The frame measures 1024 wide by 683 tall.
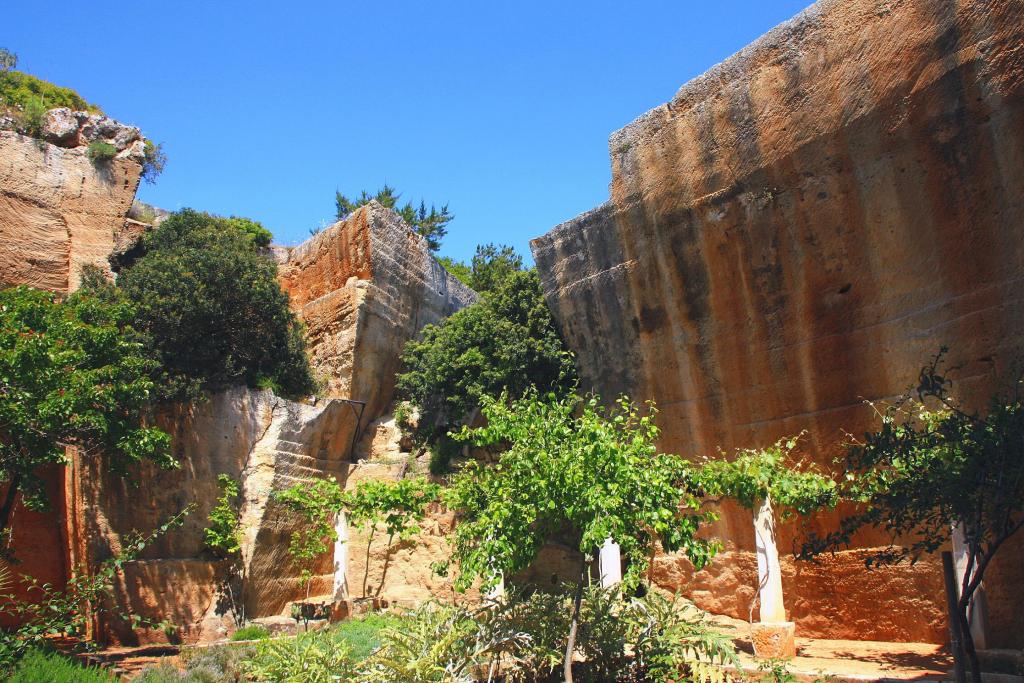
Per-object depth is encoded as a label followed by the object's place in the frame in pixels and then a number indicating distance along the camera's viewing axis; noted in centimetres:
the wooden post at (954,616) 627
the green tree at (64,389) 958
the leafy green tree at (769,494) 952
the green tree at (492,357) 1476
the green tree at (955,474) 644
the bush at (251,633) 1229
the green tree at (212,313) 1383
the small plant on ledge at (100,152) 1670
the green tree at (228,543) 1347
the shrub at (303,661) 736
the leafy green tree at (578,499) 667
